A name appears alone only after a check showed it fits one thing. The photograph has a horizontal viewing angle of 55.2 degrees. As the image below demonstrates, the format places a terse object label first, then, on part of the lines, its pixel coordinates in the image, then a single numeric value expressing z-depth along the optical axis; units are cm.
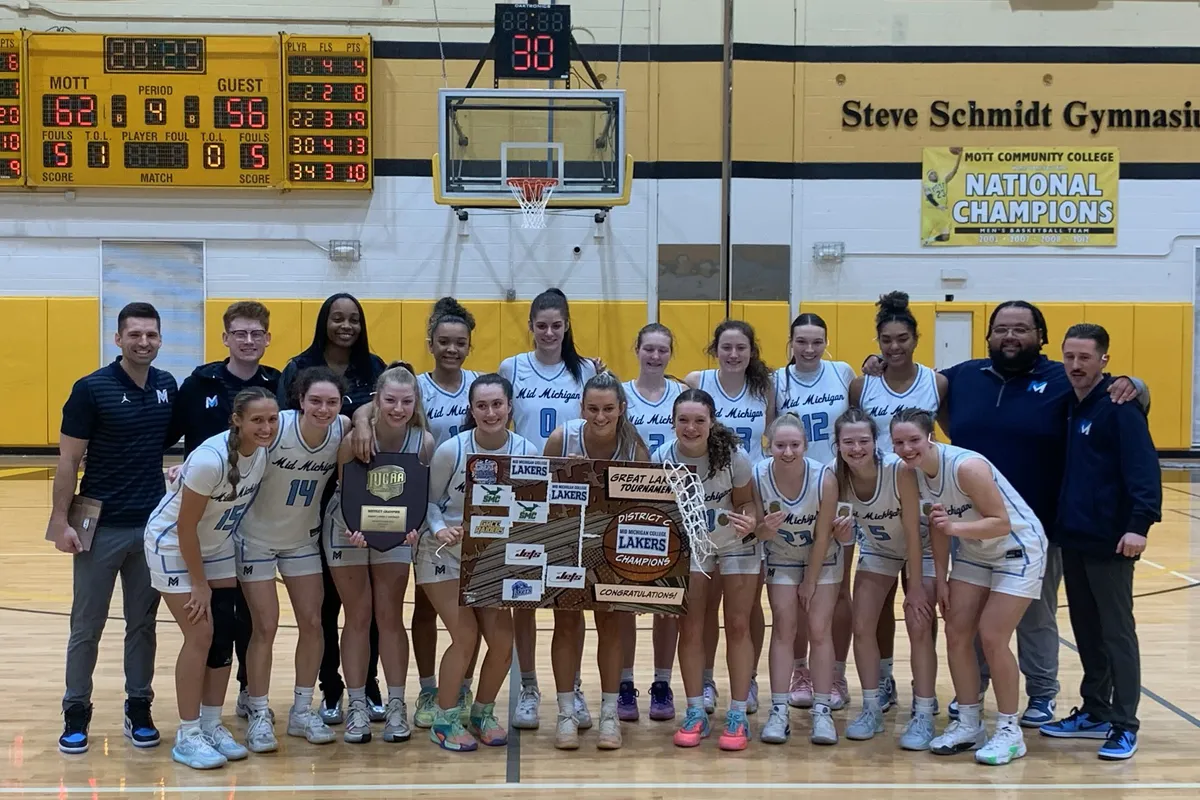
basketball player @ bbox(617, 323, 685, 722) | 504
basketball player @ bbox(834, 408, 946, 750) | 460
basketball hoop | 1170
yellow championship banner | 1453
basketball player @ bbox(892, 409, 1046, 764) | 443
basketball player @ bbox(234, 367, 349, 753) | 450
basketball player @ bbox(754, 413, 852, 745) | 467
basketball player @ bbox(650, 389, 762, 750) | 456
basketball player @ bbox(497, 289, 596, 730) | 532
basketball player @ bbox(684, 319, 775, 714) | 521
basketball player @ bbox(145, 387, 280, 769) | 423
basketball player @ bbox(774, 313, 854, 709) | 542
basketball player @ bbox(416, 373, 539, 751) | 455
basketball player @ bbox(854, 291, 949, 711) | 520
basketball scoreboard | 1337
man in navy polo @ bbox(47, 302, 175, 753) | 449
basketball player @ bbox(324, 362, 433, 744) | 464
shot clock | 1141
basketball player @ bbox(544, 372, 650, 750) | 457
